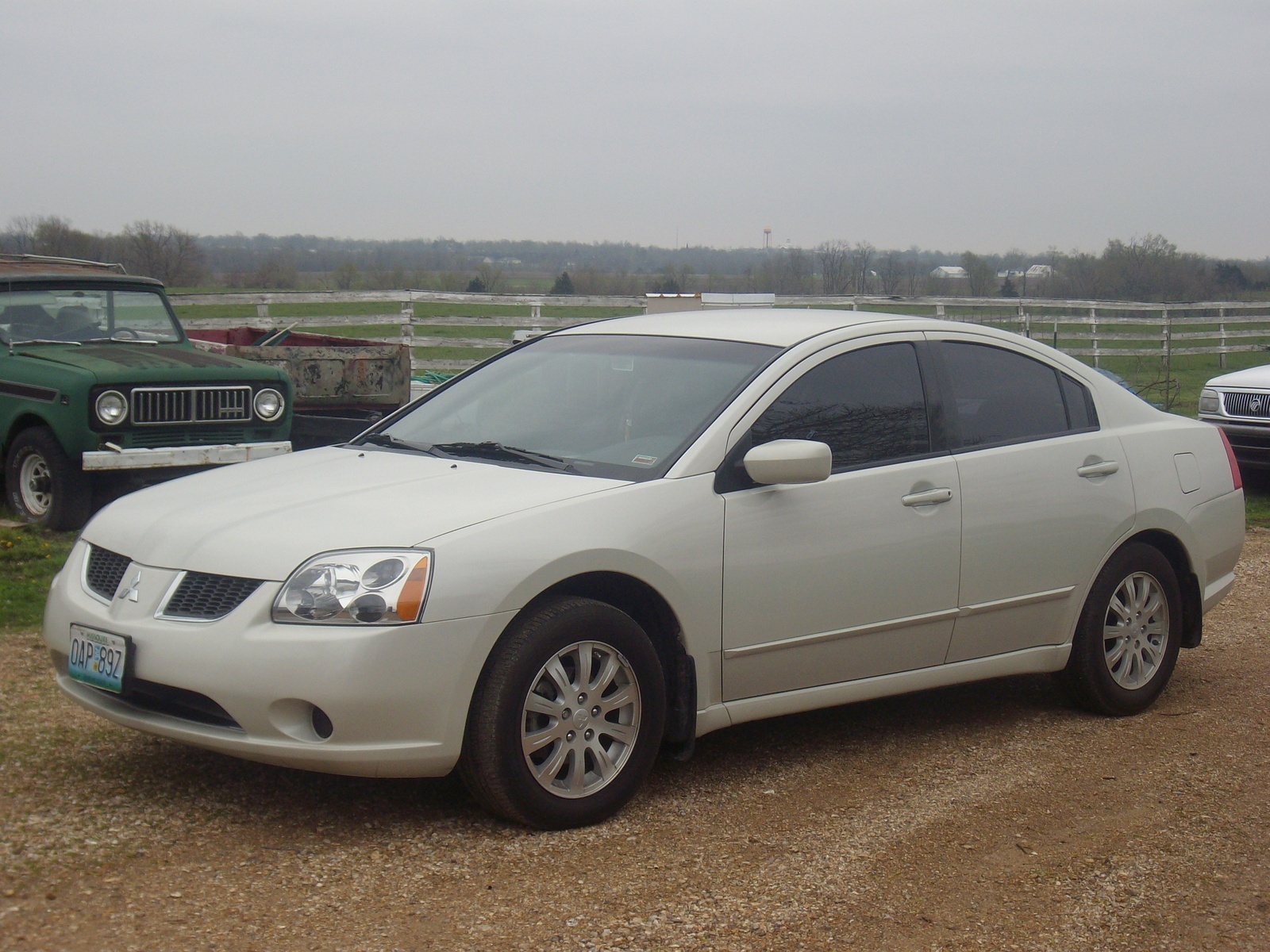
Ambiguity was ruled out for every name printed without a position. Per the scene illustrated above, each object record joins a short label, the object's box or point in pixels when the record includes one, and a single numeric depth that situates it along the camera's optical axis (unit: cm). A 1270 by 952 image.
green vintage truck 922
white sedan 392
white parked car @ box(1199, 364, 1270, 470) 1229
